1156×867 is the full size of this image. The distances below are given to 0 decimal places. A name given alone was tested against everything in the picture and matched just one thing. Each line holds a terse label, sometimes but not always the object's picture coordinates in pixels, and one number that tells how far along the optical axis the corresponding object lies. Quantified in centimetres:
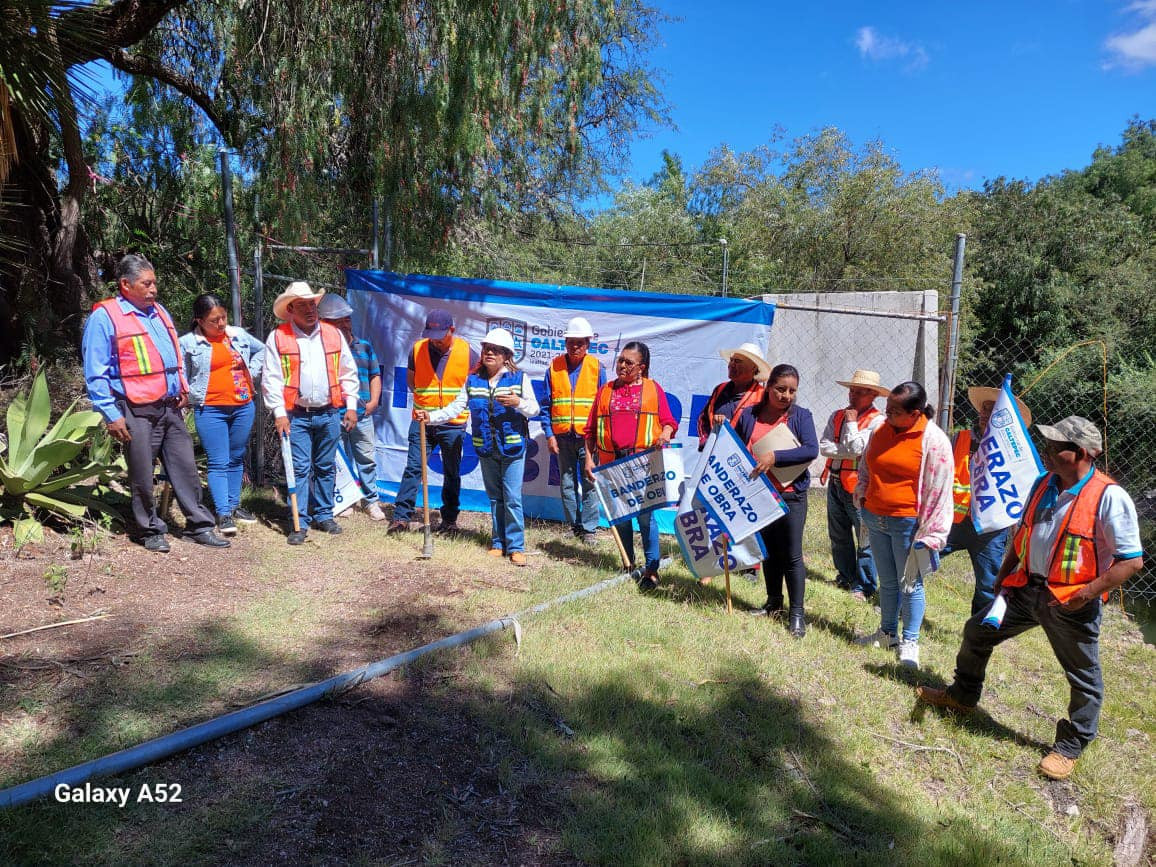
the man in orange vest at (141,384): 501
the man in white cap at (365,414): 690
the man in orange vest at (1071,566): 348
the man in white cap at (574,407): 646
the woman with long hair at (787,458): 491
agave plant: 500
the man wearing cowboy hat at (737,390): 553
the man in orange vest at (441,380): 630
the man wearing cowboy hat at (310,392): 599
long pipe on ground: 262
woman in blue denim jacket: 580
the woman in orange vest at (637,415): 574
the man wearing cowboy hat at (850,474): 554
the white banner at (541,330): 707
